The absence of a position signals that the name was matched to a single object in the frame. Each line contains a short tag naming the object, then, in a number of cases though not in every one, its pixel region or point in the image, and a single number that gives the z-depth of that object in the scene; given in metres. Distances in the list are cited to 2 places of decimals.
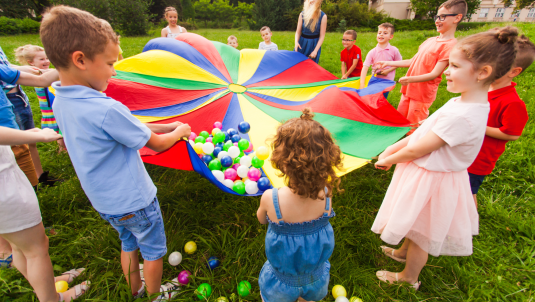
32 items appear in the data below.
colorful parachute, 2.36
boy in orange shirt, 2.35
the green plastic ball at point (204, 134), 2.43
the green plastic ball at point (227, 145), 2.36
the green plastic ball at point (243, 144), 2.32
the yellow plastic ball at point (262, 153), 2.19
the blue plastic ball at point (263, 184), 1.95
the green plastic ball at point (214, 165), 2.20
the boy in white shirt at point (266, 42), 4.98
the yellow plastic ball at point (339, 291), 1.72
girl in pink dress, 1.30
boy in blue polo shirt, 1.07
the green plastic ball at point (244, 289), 1.73
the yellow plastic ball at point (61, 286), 1.69
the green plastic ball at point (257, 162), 2.20
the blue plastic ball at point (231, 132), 2.52
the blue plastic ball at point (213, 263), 1.91
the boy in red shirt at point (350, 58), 4.07
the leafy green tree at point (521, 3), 20.49
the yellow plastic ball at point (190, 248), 2.04
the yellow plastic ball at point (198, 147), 2.25
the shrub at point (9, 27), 12.97
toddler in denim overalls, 1.14
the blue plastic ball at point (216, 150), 2.32
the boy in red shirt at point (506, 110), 1.57
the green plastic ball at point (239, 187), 1.97
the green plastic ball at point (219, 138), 2.36
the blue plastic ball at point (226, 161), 2.17
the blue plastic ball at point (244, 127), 2.53
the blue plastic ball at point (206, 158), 2.27
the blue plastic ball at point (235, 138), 2.46
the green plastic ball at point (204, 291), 1.68
